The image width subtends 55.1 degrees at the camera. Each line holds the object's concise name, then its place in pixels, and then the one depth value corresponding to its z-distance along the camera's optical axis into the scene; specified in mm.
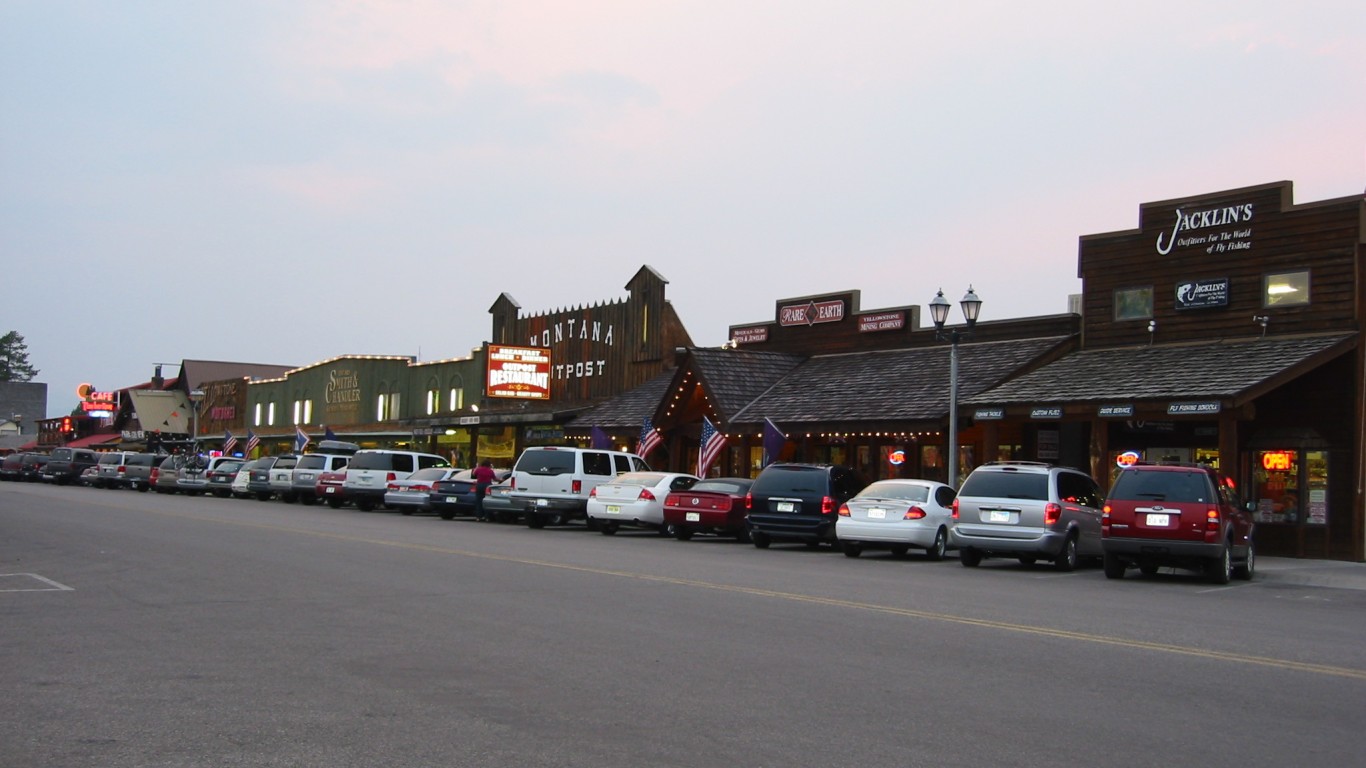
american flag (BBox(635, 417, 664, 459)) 37375
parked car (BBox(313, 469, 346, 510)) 39531
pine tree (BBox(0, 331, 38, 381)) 171375
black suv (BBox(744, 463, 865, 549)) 24297
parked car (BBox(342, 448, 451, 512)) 38125
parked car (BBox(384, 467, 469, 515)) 36188
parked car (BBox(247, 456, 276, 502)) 44219
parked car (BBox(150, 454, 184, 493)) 50406
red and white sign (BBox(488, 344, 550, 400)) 48594
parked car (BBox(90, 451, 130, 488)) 54625
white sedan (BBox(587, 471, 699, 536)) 28000
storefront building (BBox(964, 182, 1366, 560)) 24312
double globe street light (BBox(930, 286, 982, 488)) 26266
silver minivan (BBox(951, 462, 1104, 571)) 20062
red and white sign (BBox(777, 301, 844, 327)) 37344
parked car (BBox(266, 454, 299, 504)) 42719
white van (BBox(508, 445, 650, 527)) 29938
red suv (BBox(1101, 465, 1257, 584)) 18250
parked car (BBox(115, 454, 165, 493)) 53047
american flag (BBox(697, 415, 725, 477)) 34031
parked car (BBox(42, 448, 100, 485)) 60625
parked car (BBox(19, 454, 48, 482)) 66125
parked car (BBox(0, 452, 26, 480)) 67000
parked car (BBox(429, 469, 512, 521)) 34250
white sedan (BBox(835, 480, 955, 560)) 22062
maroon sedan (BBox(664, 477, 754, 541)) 26281
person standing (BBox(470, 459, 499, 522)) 34000
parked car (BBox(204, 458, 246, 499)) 48344
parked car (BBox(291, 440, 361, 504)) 40938
